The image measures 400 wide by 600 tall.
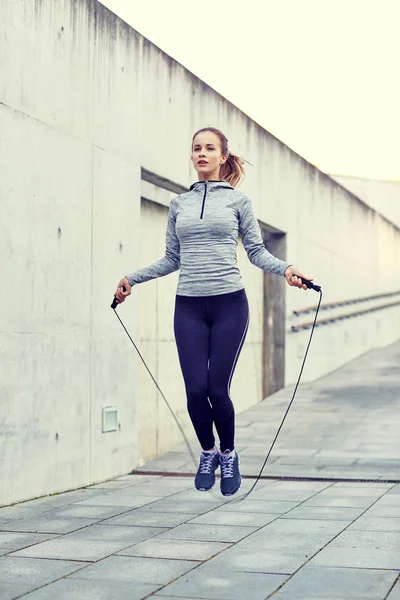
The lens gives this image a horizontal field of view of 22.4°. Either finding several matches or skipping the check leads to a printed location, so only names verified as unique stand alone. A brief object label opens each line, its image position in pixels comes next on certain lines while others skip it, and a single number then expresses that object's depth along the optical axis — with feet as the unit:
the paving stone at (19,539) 17.51
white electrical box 28.89
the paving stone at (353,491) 24.89
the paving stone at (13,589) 13.57
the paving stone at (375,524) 19.36
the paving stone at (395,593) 13.34
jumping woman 16.65
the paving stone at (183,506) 22.04
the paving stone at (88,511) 21.38
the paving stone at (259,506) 22.06
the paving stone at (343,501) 23.08
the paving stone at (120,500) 23.32
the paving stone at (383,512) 21.27
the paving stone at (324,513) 21.03
